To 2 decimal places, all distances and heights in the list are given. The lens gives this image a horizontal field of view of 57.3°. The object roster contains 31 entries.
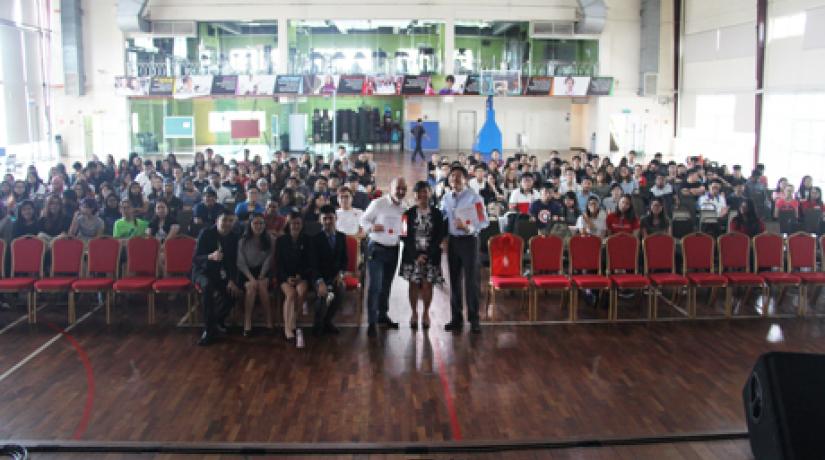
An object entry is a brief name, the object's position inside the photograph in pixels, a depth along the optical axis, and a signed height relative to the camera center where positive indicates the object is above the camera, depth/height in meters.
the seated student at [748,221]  9.52 -1.00
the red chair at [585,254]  8.49 -1.25
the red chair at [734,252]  8.68 -1.26
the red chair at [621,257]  8.45 -1.29
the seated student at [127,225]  9.29 -1.00
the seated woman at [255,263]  7.85 -1.25
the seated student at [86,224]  9.30 -0.99
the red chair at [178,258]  8.28 -1.25
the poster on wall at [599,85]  25.17 +1.88
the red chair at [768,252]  8.70 -1.27
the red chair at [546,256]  8.46 -1.27
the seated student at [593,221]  9.17 -0.96
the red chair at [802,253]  8.80 -1.30
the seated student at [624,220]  9.23 -0.95
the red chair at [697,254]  8.59 -1.27
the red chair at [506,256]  8.31 -1.25
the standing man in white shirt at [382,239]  7.84 -1.00
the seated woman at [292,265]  7.73 -1.25
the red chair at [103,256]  8.42 -1.25
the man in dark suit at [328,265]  7.79 -1.26
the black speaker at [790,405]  3.69 -1.33
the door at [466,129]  29.80 +0.52
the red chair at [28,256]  8.37 -1.24
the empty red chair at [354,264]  8.27 -1.34
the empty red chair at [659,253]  8.52 -1.25
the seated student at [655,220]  9.42 -0.98
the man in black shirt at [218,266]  7.69 -1.27
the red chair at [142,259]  8.31 -1.26
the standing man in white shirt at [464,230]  7.81 -0.91
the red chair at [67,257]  8.38 -1.25
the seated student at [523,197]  10.68 -0.78
